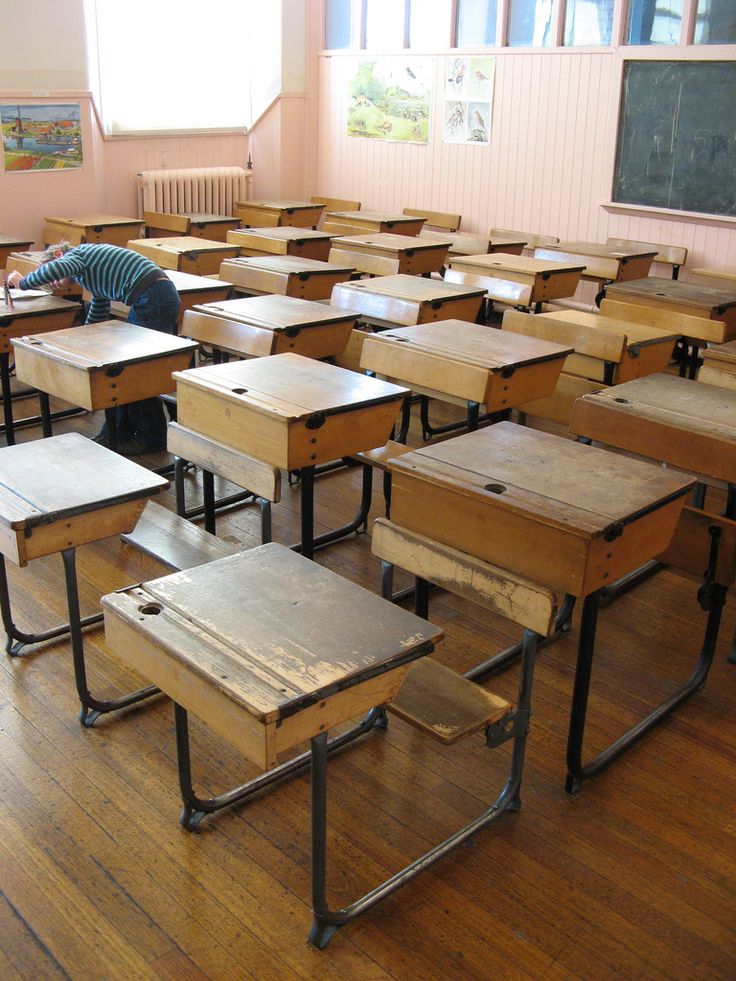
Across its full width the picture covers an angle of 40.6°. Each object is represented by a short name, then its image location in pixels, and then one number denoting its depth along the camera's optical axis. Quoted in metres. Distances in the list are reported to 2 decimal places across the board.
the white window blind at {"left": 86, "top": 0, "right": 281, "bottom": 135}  7.73
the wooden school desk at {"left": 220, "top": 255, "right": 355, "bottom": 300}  5.02
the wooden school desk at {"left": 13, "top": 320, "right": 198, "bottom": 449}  3.56
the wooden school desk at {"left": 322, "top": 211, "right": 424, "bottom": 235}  7.38
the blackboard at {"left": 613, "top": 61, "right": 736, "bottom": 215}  6.43
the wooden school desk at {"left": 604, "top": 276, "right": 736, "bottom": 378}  4.55
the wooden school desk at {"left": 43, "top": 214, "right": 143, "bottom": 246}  6.94
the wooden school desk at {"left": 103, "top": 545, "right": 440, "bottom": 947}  1.75
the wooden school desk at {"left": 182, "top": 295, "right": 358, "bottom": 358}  3.92
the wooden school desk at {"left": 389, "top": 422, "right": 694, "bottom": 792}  2.21
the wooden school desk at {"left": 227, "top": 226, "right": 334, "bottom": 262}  6.45
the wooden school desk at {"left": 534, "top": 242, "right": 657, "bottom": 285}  6.19
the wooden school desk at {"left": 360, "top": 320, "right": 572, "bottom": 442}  3.44
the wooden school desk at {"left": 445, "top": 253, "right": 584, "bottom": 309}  5.17
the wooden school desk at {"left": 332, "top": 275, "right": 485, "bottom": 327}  4.48
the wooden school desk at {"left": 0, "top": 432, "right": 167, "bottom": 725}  2.48
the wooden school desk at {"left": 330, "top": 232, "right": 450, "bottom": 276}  5.76
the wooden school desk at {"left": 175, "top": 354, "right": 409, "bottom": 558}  2.93
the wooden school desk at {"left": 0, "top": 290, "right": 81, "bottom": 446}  4.55
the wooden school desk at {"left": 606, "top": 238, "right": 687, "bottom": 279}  6.64
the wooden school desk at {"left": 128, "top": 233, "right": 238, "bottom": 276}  5.95
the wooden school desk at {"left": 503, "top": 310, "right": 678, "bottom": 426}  3.99
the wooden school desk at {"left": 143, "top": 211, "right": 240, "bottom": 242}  7.35
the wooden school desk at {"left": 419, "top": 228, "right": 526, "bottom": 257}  6.75
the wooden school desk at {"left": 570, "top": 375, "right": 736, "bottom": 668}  2.72
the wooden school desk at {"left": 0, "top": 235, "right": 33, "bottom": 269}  6.23
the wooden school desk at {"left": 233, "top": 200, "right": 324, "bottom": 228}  7.88
